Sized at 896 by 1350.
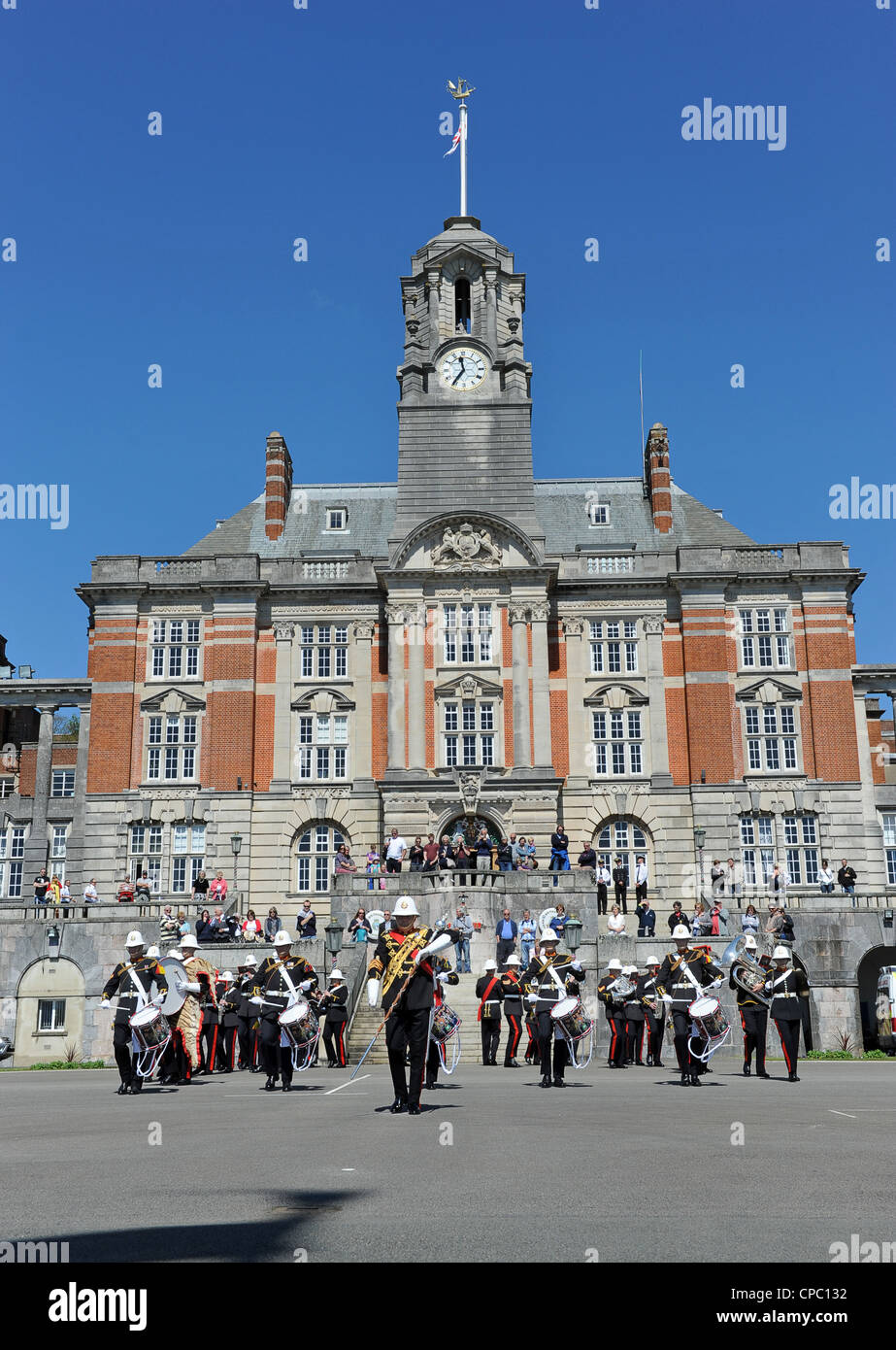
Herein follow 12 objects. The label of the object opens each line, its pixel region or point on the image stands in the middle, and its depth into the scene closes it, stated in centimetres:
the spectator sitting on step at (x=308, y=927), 3866
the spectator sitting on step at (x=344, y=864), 4028
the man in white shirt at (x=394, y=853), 4097
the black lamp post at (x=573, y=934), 3353
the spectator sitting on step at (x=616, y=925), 3678
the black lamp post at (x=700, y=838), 4497
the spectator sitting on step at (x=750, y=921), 3669
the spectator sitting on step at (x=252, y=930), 3938
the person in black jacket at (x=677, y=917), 3741
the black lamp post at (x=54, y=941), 4081
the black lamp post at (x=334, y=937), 3538
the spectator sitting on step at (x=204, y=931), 3903
